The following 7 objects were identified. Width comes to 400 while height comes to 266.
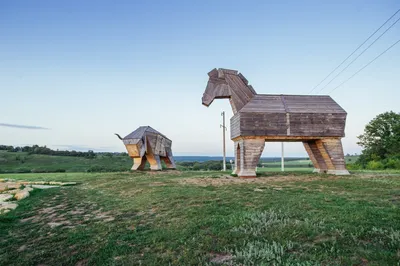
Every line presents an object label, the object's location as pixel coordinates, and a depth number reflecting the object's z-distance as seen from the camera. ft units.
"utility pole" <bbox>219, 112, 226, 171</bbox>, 96.93
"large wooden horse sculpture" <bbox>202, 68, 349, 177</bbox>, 43.60
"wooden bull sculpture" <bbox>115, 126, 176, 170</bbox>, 70.95
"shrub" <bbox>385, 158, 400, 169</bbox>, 81.58
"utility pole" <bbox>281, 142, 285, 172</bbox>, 88.64
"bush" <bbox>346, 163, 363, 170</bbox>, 92.78
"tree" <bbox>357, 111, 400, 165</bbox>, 106.11
